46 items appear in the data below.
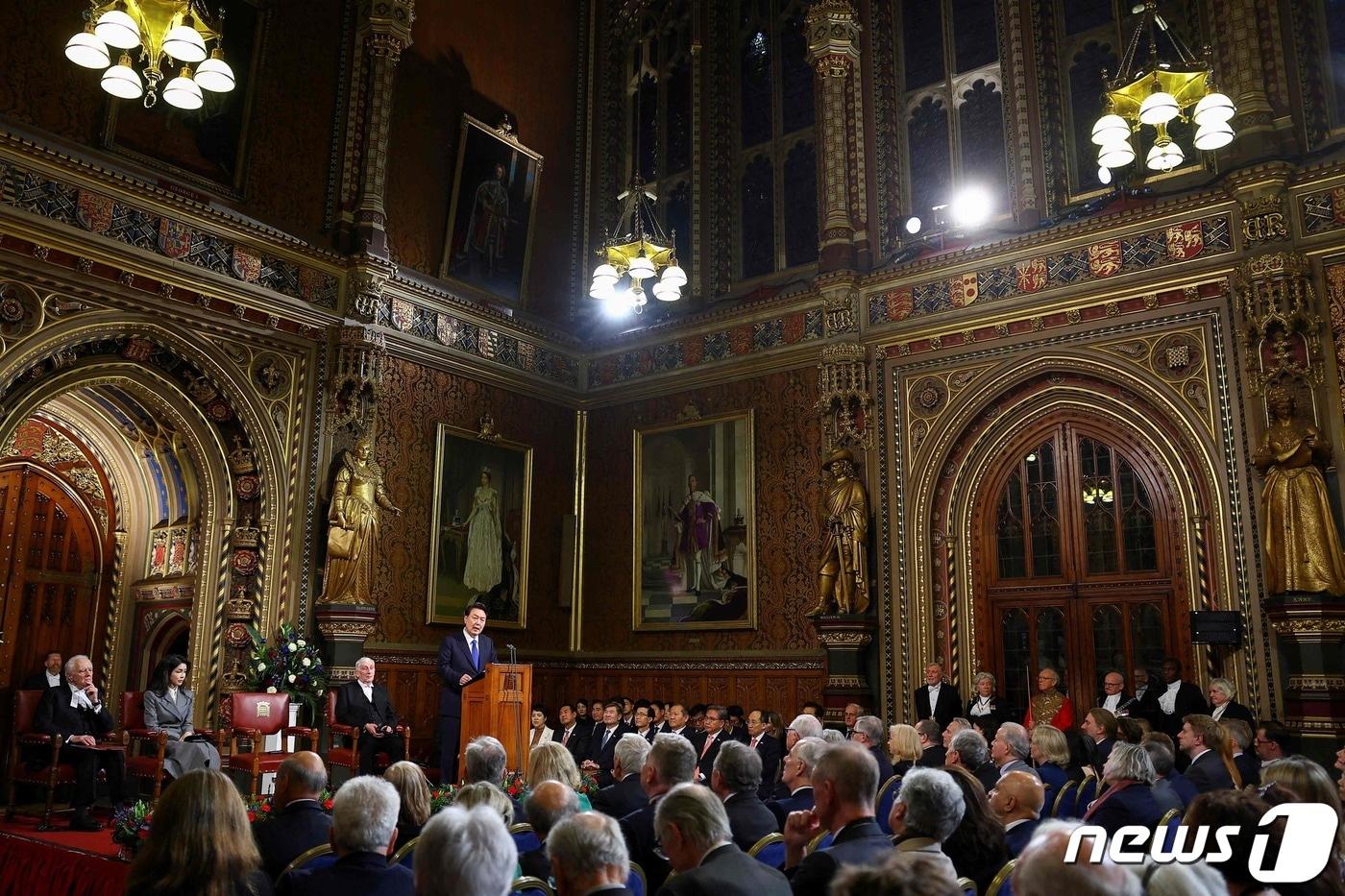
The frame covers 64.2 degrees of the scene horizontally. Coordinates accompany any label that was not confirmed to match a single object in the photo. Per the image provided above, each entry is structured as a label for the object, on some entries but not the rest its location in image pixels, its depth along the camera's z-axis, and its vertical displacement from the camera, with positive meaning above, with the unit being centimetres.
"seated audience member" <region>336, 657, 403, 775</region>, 1084 -49
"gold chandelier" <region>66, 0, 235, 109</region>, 792 +463
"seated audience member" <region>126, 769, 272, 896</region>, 340 -59
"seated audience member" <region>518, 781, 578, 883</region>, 436 -57
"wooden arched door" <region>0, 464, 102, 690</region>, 1261 +106
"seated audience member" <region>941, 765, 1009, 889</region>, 429 -71
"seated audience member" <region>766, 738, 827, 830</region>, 567 -55
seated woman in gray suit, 941 -49
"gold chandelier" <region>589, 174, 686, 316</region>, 1185 +433
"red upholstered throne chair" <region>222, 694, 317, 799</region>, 989 -65
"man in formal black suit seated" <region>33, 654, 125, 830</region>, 912 -58
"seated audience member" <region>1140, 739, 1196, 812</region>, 570 -62
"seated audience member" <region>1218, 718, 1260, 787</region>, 737 -58
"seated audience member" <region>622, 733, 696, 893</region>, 491 -55
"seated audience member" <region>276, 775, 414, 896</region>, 370 -66
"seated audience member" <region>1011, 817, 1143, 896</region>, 237 -46
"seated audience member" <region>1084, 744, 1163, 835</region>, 527 -62
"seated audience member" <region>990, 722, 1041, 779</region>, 653 -49
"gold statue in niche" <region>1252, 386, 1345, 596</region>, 957 +140
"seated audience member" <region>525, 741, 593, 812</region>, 534 -51
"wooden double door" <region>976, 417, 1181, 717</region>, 1114 +113
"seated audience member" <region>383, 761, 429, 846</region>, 473 -58
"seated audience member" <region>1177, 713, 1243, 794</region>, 672 -55
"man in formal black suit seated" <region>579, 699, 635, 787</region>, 1173 -83
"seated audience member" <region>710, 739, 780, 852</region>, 491 -60
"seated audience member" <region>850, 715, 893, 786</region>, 808 -52
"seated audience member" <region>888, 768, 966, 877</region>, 397 -53
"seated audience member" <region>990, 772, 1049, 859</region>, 479 -60
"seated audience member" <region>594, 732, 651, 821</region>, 585 -66
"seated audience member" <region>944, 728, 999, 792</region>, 649 -53
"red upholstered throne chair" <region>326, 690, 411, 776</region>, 1050 -86
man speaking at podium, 1052 -9
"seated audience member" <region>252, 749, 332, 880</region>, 455 -67
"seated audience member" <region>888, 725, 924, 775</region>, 773 -58
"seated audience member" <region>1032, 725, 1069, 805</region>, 672 -54
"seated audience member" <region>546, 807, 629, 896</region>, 318 -57
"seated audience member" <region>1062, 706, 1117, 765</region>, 771 -44
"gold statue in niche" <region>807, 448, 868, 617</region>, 1218 +130
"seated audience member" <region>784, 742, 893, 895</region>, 393 -53
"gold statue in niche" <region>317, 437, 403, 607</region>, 1184 +143
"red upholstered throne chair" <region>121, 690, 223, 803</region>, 922 -67
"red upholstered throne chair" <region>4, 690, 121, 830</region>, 905 -82
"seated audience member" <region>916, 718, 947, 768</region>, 826 -59
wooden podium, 979 -42
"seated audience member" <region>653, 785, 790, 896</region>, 342 -62
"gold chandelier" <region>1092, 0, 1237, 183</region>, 821 +449
